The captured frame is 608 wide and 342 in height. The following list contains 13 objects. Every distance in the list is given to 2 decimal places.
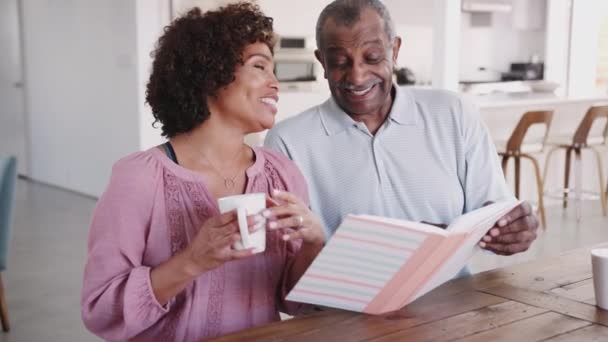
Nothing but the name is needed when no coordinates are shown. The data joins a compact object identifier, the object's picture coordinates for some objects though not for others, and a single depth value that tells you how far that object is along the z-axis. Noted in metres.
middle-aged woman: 1.41
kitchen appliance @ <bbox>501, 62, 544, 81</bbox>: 8.95
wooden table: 1.30
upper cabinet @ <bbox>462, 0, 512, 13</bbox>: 8.41
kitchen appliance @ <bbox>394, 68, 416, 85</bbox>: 7.98
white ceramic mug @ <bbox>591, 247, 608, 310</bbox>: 1.41
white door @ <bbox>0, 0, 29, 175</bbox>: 7.55
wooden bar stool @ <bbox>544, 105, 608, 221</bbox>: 5.66
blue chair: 3.15
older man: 1.88
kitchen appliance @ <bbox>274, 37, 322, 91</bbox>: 6.53
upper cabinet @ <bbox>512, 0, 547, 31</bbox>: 8.83
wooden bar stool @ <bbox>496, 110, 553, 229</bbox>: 5.18
